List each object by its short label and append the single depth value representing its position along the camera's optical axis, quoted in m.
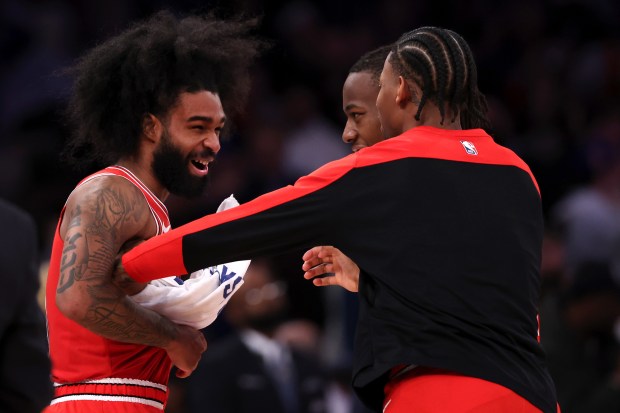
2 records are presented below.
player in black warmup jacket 6.86
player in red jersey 7.66
